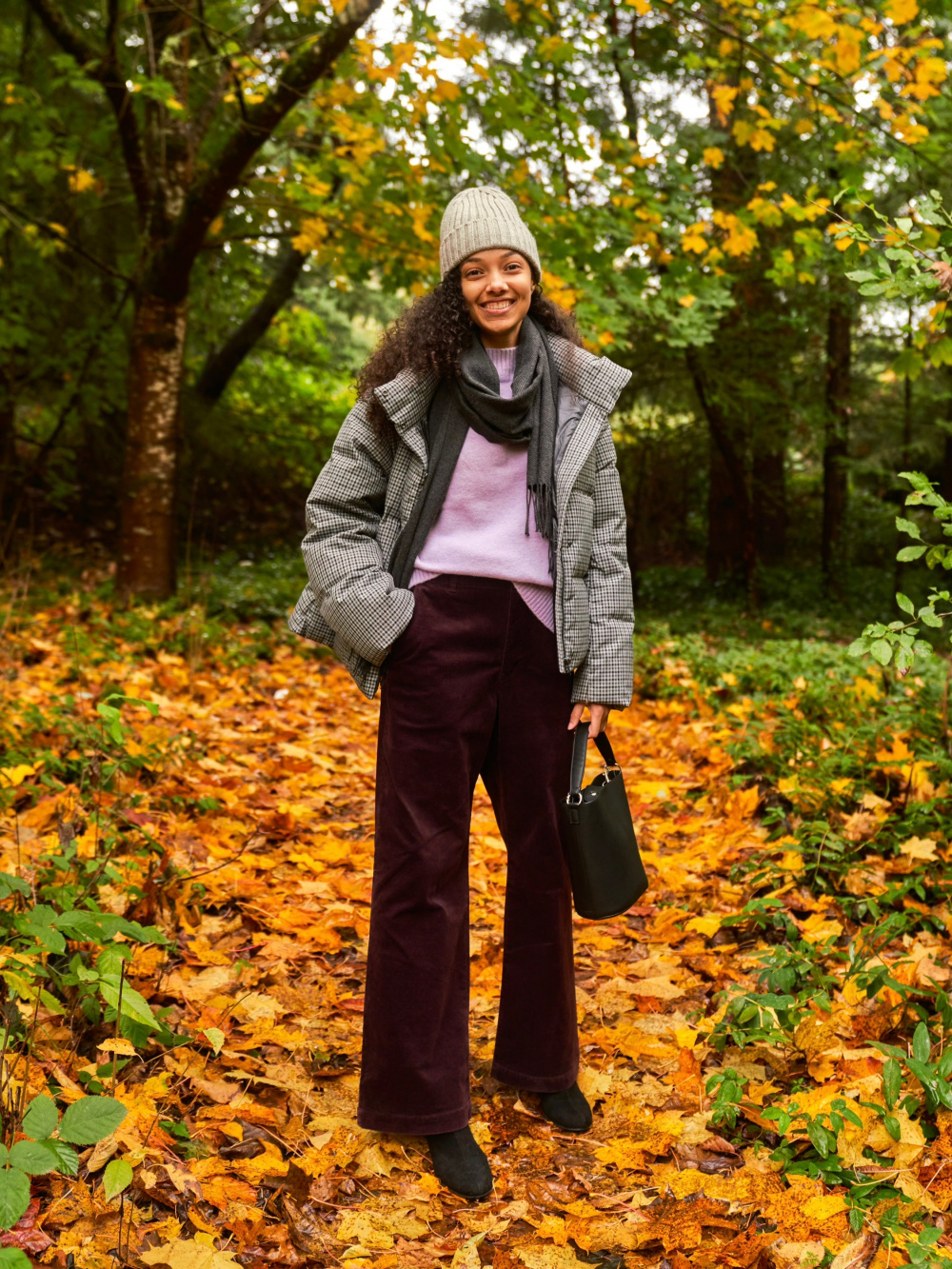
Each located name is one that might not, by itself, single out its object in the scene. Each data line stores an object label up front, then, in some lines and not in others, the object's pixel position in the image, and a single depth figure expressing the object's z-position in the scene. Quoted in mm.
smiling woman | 2428
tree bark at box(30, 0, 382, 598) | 7352
